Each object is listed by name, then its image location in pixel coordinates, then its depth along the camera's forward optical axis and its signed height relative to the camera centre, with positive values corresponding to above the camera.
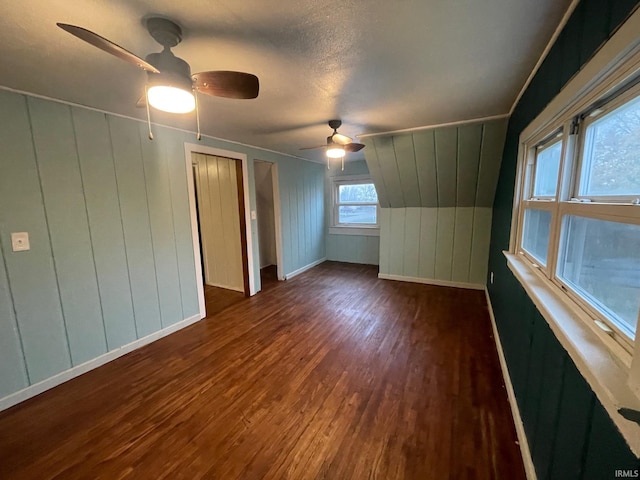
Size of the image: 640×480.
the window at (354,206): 5.38 -0.01
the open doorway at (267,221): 4.33 -0.29
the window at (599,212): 0.82 -0.04
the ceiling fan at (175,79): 1.17 +0.63
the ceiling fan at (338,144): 2.60 +0.64
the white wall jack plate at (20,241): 1.80 -0.21
